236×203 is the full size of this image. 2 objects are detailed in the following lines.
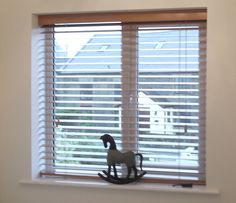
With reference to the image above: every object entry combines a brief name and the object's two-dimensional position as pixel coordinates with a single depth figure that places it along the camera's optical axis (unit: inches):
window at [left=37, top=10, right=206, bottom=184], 114.2
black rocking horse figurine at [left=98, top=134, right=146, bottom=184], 112.4
